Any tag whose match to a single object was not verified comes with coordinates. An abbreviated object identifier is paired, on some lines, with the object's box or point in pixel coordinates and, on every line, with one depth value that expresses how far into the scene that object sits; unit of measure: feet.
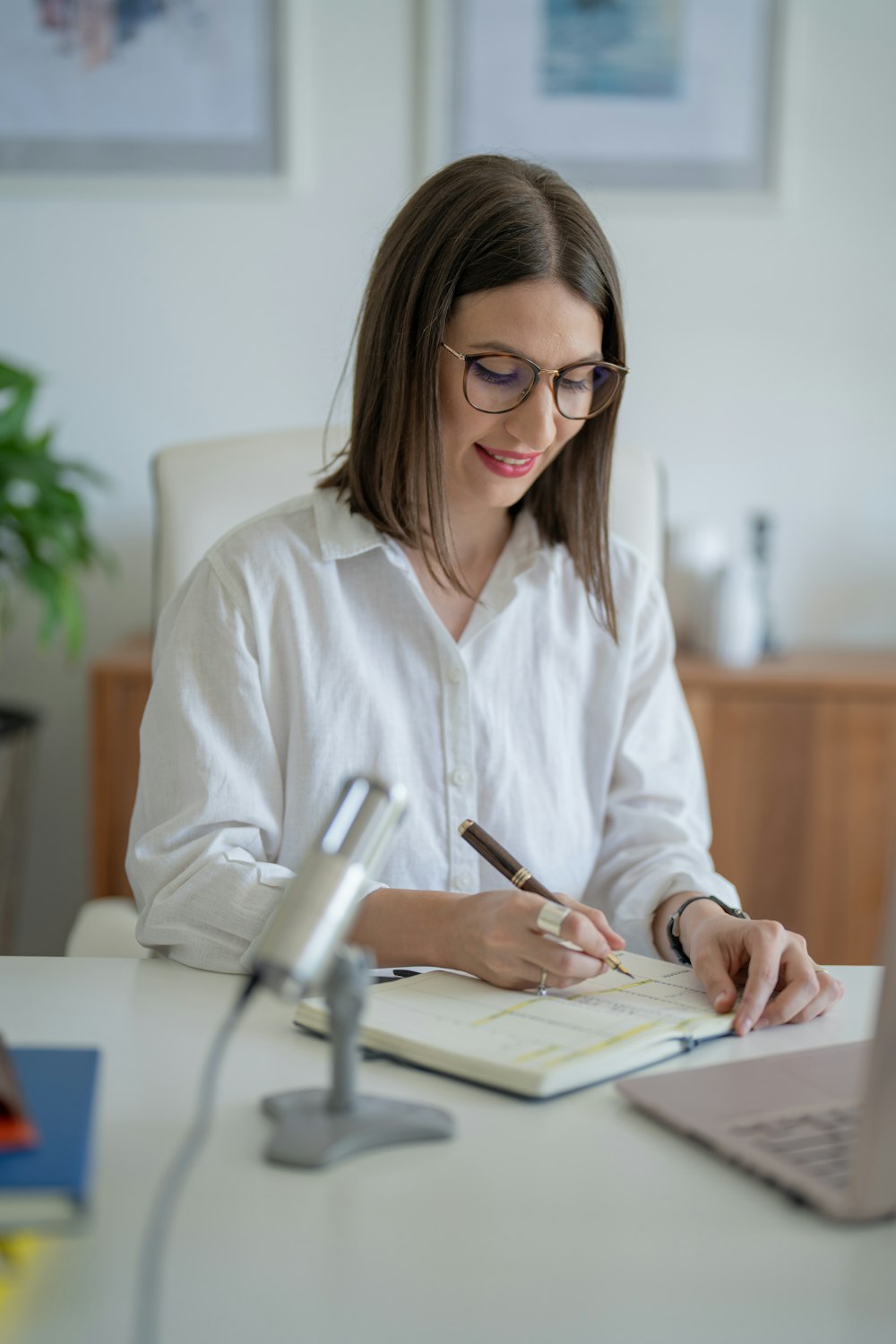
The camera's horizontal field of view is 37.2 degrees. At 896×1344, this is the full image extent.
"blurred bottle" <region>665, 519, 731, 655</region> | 8.03
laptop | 2.17
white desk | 1.93
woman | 4.06
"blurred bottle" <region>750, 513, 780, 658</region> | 8.24
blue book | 1.98
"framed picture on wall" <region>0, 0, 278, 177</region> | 8.14
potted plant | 7.34
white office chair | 5.44
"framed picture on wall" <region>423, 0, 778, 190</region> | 8.24
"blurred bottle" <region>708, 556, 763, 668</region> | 7.86
